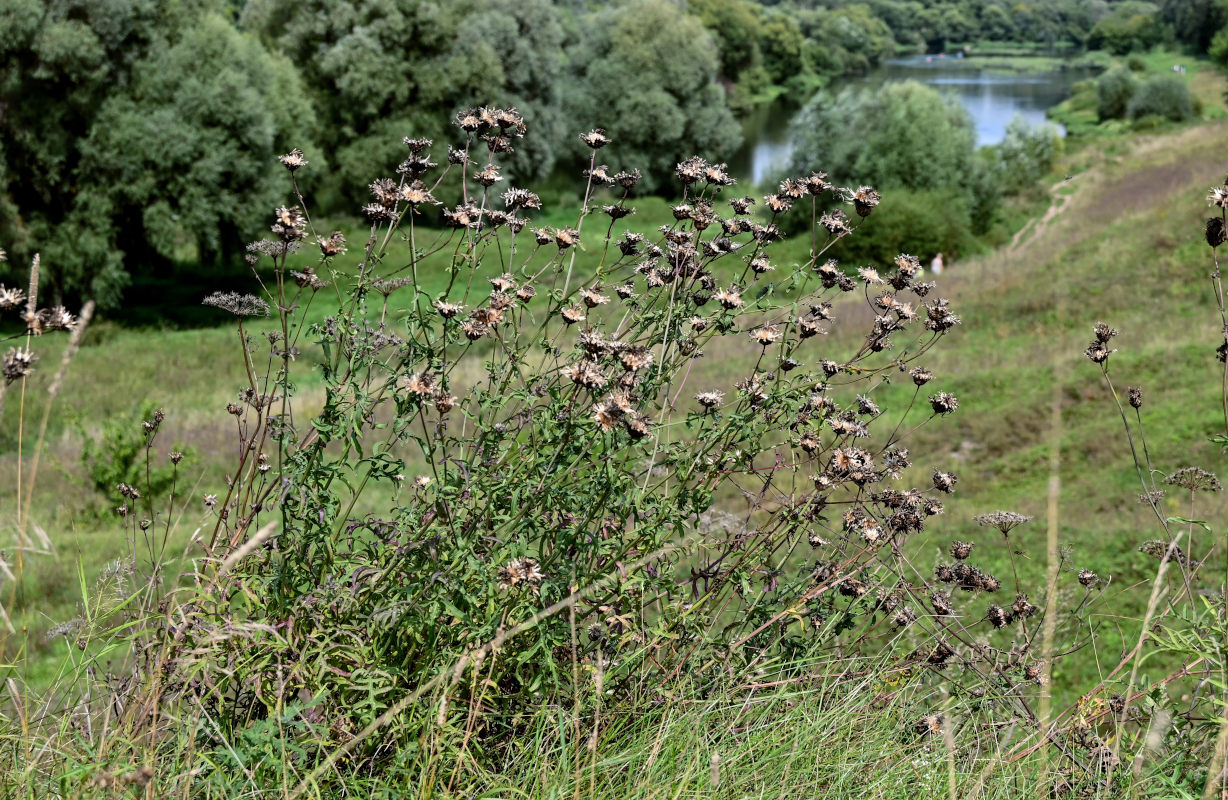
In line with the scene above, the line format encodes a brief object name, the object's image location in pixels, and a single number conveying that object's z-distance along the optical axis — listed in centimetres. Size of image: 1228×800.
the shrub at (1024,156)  4612
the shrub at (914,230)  3541
